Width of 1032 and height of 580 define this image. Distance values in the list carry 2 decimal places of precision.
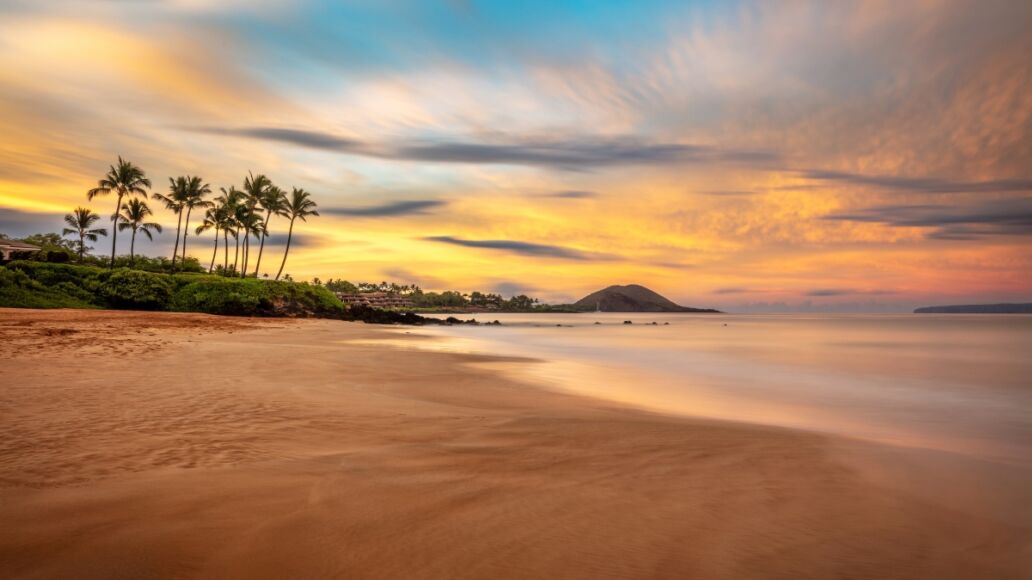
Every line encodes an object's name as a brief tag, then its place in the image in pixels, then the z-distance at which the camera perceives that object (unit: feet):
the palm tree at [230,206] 223.10
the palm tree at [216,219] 226.58
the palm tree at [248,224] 222.28
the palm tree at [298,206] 225.76
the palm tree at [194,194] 214.20
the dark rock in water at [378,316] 185.47
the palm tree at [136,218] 208.85
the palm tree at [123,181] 192.54
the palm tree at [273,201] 219.41
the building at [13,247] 200.34
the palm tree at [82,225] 255.29
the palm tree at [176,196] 212.43
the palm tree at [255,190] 218.59
